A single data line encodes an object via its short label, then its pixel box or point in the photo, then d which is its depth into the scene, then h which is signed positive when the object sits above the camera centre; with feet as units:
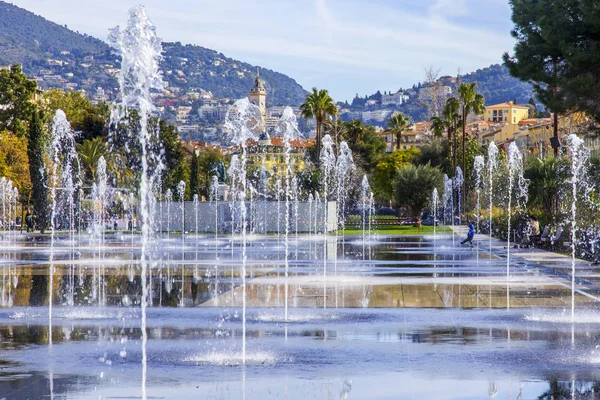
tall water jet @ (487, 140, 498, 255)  170.61 +8.32
